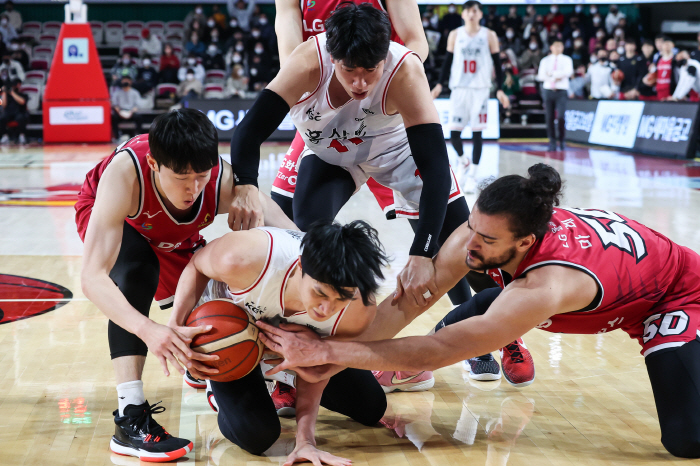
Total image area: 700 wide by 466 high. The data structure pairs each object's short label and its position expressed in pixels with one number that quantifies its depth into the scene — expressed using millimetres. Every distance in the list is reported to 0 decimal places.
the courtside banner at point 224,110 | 14789
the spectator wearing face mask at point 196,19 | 18156
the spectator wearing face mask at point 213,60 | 17203
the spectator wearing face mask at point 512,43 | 17953
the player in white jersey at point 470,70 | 9516
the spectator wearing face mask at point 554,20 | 19316
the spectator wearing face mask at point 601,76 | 15258
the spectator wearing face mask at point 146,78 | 15695
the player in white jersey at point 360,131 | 2834
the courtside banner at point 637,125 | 12016
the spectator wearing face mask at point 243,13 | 18469
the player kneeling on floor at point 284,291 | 2348
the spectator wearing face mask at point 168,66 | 16609
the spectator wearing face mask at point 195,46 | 17453
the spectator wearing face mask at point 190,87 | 15742
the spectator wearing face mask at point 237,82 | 16206
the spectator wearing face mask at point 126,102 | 15250
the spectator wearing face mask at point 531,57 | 17844
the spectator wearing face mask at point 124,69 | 15438
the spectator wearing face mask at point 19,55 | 16078
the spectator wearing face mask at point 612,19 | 18844
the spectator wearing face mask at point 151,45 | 17688
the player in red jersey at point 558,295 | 2506
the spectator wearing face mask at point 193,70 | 16281
